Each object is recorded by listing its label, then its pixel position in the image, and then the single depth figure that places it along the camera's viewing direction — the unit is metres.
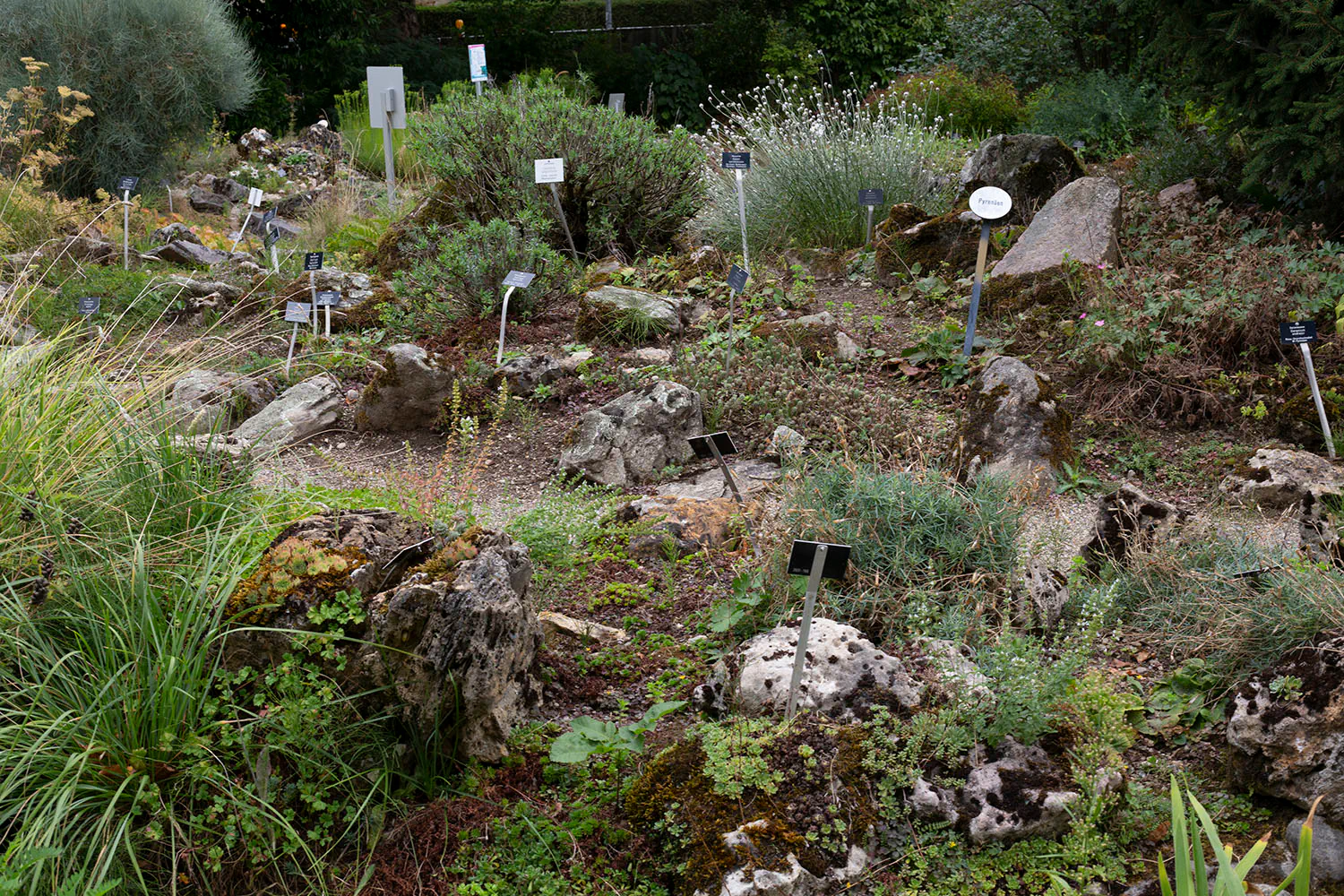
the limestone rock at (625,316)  6.07
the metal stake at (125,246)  7.52
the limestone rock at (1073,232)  5.86
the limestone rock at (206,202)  10.65
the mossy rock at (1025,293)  5.77
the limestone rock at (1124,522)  3.58
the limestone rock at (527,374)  5.73
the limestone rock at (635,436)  4.77
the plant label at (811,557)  2.56
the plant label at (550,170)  6.63
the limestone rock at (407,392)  5.44
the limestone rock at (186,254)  8.39
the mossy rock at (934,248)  6.63
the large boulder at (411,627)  2.62
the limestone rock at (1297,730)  2.49
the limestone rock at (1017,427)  4.39
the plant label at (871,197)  6.64
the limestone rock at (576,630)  3.38
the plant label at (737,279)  5.30
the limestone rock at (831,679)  2.77
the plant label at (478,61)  9.48
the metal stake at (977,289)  5.25
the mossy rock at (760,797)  2.37
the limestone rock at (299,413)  5.38
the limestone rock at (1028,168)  7.21
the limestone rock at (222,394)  5.47
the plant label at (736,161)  6.04
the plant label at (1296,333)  4.28
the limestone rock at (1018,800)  2.49
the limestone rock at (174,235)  8.75
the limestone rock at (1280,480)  3.97
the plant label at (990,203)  5.27
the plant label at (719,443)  3.59
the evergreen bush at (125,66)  9.82
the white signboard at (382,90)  10.20
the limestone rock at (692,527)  3.97
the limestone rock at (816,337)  5.61
